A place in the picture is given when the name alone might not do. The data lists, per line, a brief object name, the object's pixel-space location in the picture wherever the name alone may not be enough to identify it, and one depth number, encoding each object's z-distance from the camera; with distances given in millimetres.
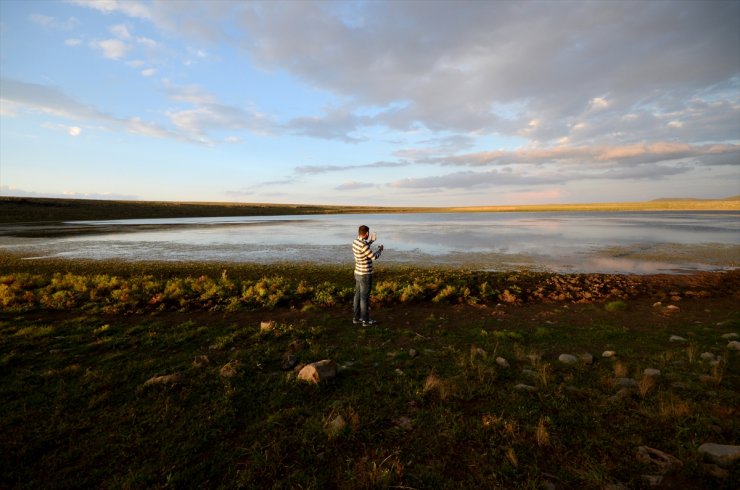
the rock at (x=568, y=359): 7723
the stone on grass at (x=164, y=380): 6727
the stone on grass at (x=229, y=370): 7047
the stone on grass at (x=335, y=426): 5181
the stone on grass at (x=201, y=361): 7594
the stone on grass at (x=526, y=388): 6371
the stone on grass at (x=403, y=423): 5441
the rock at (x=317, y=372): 6781
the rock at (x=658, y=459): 4344
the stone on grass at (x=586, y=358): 7750
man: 10766
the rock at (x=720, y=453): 4277
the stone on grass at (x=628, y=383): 6430
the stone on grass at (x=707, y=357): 7570
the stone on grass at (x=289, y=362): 7570
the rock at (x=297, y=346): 8555
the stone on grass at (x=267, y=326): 10078
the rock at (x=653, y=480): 4125
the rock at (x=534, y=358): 7596
